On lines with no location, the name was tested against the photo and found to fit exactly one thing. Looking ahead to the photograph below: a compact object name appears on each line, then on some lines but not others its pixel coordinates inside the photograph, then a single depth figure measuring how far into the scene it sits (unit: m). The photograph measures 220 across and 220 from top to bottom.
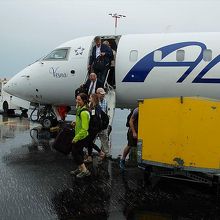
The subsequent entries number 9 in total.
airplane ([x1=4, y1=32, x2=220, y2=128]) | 8.25
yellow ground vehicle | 4.64
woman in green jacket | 5.34
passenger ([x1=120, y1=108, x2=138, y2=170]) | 5.81
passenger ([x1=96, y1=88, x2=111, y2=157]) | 6.86
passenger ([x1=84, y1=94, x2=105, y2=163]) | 5.96
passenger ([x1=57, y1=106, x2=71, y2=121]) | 10.29
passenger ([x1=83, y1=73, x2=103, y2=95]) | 7.90
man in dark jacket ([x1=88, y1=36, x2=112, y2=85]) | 8.42
